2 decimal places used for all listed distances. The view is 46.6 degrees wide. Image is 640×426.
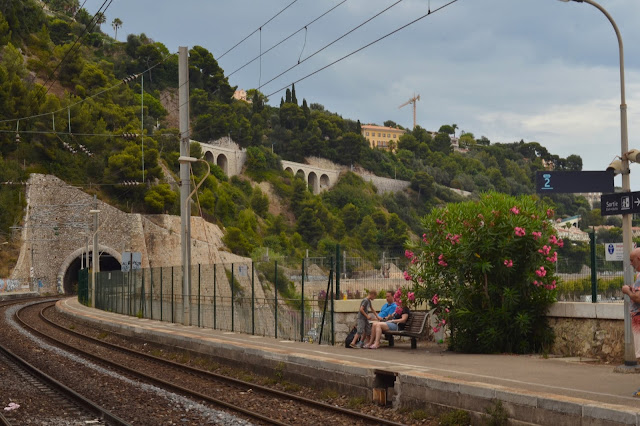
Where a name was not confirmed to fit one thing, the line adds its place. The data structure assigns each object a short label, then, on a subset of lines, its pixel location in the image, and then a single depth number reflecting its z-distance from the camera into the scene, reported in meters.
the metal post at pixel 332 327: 16.03
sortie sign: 9.92
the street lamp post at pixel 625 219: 10.05
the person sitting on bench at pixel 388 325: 14.82
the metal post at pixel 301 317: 17.05
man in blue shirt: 15.63
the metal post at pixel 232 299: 20.46
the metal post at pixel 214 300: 21.75
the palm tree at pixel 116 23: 175.00
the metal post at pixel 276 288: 18.10
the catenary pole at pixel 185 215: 23.58
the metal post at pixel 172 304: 25.64
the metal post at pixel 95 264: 41.80
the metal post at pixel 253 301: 18.88
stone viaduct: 128.75
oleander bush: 12.98
